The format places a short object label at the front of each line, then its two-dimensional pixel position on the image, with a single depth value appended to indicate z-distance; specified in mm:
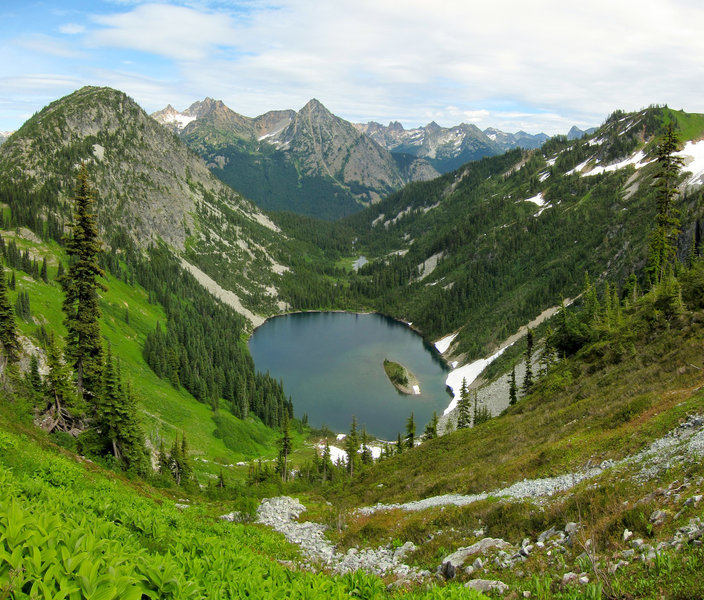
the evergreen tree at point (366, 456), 74500
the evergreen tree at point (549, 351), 66688
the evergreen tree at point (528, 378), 73250
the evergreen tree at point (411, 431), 72000
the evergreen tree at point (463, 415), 77231
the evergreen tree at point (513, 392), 74106
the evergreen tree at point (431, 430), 76275
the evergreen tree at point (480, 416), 71388
